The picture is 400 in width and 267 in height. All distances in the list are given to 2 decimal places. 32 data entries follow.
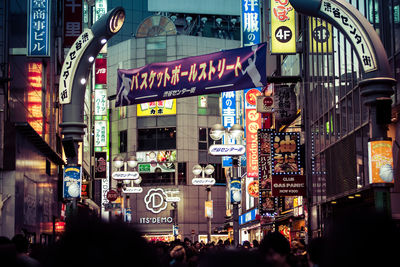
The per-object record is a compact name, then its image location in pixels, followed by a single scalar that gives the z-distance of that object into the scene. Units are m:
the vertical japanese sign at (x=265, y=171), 31.72
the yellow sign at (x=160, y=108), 78.06
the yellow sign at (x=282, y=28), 28.61
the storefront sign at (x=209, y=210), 38.88
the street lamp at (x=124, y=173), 34.38
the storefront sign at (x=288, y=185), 28.33
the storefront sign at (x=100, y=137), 54.81
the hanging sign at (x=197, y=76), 18.61
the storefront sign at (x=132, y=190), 43.59
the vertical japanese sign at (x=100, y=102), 53.19
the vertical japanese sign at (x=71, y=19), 31.58
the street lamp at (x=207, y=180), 30.83
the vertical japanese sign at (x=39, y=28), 23.03
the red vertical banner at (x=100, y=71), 52.35
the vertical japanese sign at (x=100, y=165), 53.44
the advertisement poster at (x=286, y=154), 29.19
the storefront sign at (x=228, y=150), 23.13
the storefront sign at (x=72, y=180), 15.33
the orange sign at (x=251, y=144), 43.56
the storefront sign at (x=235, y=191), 24.81
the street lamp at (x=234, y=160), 23.27
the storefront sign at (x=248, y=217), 52.72
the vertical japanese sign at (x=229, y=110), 50.00
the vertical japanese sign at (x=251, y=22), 35.69
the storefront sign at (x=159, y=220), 77.50
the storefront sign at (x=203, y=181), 30.76
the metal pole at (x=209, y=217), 33.81
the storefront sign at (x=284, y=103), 32.62
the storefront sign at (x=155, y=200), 77.25
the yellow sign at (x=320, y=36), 27.16
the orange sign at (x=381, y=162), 12.16
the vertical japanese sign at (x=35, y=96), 28.75
